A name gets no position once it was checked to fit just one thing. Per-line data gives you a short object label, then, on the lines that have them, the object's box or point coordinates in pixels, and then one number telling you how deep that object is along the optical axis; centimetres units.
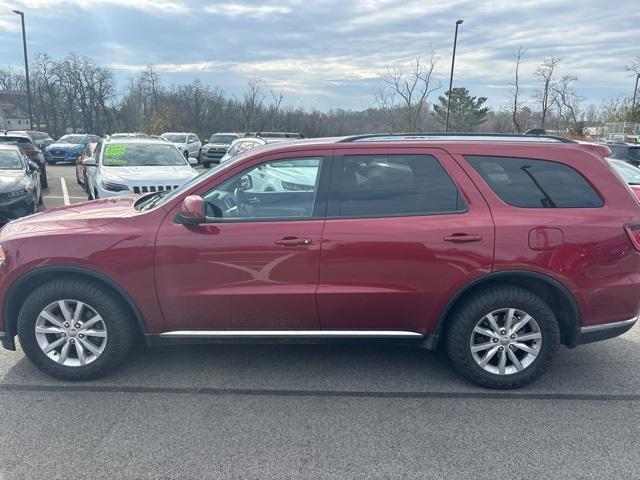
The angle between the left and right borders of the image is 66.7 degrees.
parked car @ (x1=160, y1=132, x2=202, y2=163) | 2443
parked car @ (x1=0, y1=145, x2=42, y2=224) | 792
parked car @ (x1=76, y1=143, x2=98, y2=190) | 1345
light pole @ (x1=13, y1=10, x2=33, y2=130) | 2904
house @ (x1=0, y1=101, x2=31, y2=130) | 7907
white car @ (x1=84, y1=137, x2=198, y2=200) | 816
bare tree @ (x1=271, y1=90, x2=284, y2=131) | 3941
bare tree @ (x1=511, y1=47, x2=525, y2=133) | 2640
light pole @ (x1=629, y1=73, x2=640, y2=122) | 3600
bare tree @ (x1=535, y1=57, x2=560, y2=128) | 2718
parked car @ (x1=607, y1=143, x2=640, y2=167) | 1311
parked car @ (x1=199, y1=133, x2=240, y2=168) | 2245
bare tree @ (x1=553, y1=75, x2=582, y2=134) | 2898
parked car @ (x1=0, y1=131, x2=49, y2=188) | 1380
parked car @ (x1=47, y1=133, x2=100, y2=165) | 2431
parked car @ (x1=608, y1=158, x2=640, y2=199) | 863
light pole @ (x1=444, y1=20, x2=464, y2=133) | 2641
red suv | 336
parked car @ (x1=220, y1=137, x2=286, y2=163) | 1316
